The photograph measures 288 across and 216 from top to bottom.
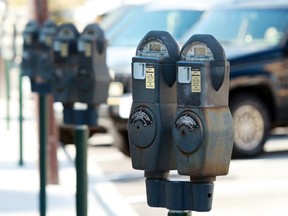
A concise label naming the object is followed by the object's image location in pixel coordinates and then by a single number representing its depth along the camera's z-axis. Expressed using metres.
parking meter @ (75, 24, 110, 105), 13.31
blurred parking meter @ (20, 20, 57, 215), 15.11
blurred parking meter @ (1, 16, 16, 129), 23.13
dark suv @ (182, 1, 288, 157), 22.14
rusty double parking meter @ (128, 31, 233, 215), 8.69
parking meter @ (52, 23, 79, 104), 13.66
